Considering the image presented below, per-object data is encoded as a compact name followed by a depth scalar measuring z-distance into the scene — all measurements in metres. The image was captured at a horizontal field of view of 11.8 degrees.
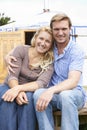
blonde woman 3.45
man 3.31
